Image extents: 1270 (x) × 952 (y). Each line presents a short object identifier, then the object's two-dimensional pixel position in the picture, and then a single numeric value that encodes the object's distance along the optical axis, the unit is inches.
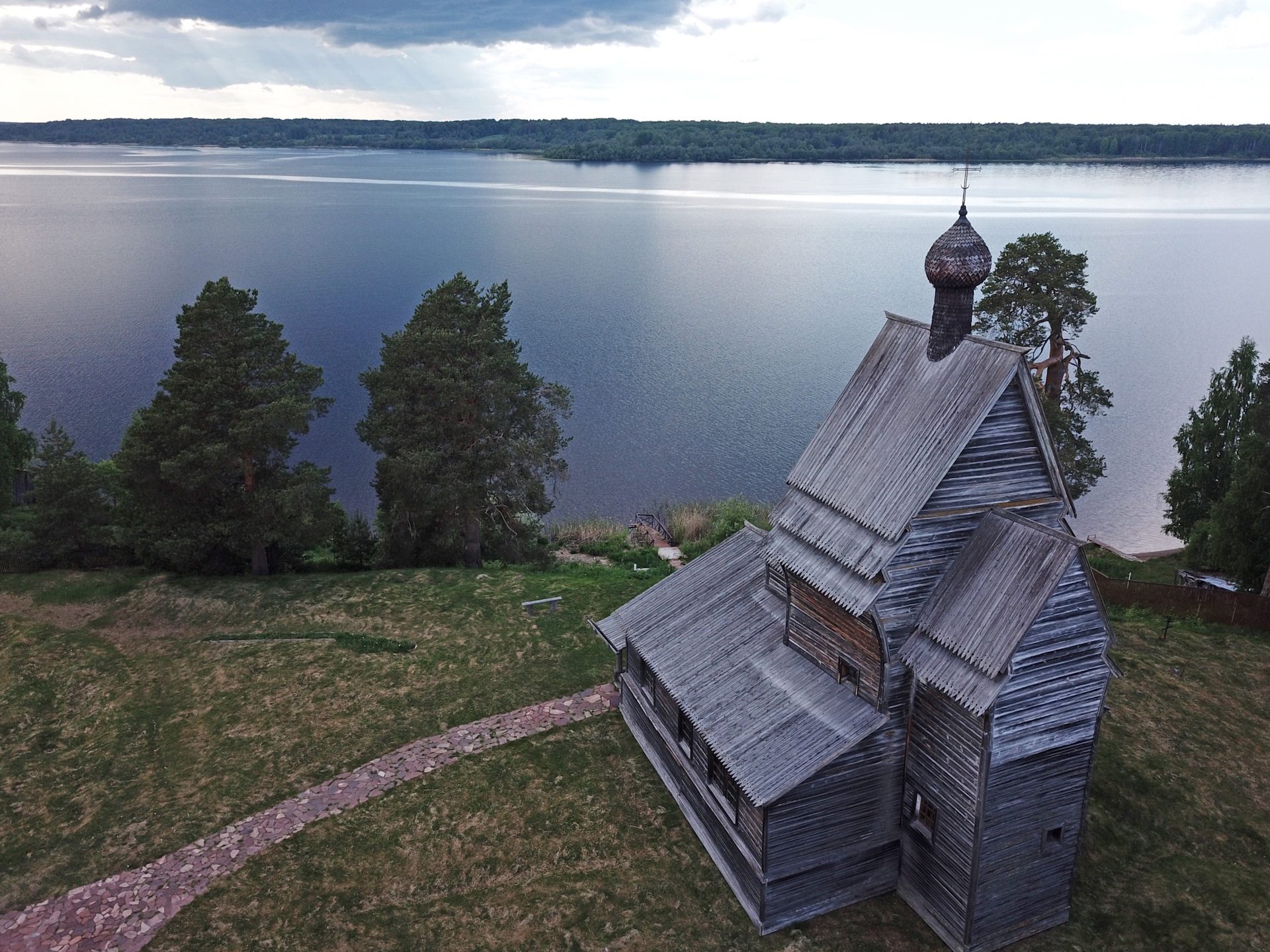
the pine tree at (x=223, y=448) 1242.6
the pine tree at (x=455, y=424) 1363.2
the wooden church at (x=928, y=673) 625.6
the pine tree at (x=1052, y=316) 1402.6
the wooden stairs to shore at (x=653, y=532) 1668.3
